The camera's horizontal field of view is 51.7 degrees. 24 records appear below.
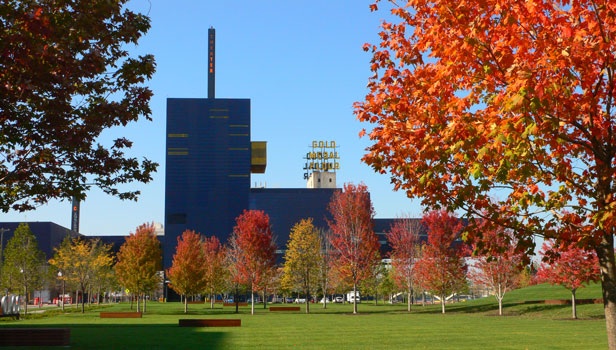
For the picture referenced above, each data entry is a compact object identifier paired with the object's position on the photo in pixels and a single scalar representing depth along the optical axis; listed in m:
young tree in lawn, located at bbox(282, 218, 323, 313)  68.00
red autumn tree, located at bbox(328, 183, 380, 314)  58.06
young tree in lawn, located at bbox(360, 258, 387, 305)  80.00
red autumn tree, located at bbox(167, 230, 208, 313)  63.06
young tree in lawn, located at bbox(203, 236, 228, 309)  74.31
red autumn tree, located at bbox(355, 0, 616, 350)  8.45
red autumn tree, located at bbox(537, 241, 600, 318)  40.31
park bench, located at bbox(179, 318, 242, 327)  34.28
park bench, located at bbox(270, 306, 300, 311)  65.26
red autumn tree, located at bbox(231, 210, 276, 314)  60.00
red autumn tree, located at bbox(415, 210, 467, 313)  57.75
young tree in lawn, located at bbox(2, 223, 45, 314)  65.50
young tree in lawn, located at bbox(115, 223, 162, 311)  62.84
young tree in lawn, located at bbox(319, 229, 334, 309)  78.40
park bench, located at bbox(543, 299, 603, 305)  46.91
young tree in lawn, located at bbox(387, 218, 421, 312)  71.06
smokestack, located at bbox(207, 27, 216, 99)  199.25
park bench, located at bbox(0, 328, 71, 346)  22.53
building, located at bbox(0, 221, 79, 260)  156.62
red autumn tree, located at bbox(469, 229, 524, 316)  51.84
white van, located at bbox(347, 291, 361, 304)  126.56
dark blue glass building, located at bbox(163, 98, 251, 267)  187.25
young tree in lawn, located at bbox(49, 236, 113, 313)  75.44
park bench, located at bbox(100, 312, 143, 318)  48.21
